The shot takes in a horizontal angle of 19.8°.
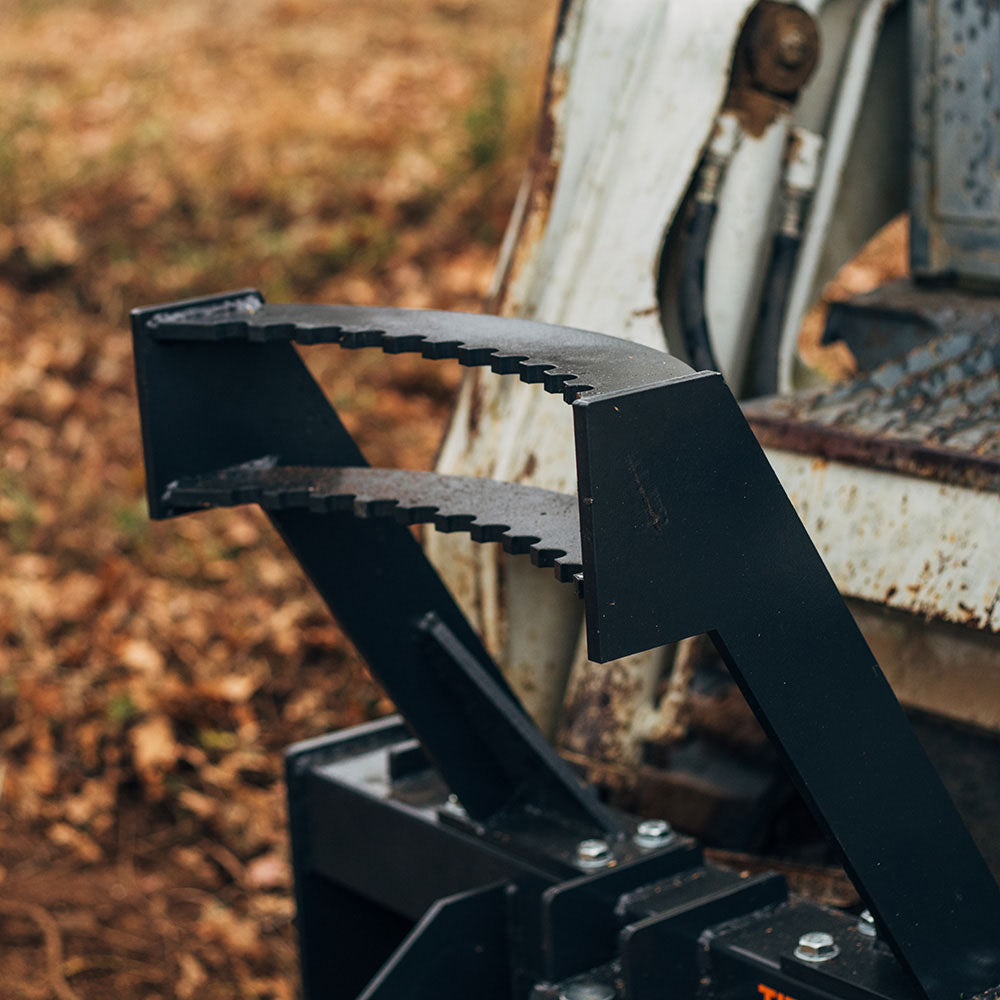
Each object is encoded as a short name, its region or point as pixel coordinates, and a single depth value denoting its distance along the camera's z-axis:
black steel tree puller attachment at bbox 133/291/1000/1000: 2.13
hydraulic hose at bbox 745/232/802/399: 3.85
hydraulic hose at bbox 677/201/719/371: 3.70
